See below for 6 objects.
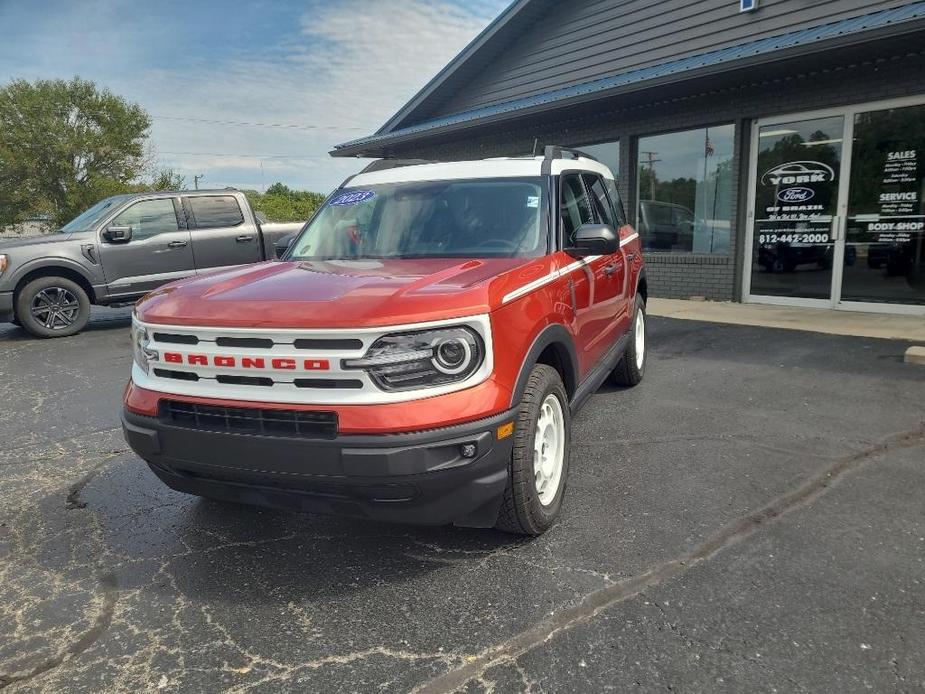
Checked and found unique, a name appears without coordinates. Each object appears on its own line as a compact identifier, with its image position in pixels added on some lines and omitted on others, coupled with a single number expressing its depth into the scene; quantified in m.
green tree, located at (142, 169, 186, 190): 31.97
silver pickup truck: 8.67
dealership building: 8.28
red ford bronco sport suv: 2.45
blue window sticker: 4.21
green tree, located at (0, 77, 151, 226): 29.16
